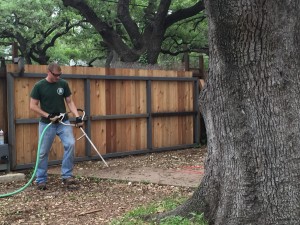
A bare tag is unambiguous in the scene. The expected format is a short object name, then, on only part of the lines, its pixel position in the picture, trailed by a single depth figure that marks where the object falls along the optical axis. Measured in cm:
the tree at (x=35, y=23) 2227
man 662
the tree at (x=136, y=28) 1764
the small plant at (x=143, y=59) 1666
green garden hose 607
